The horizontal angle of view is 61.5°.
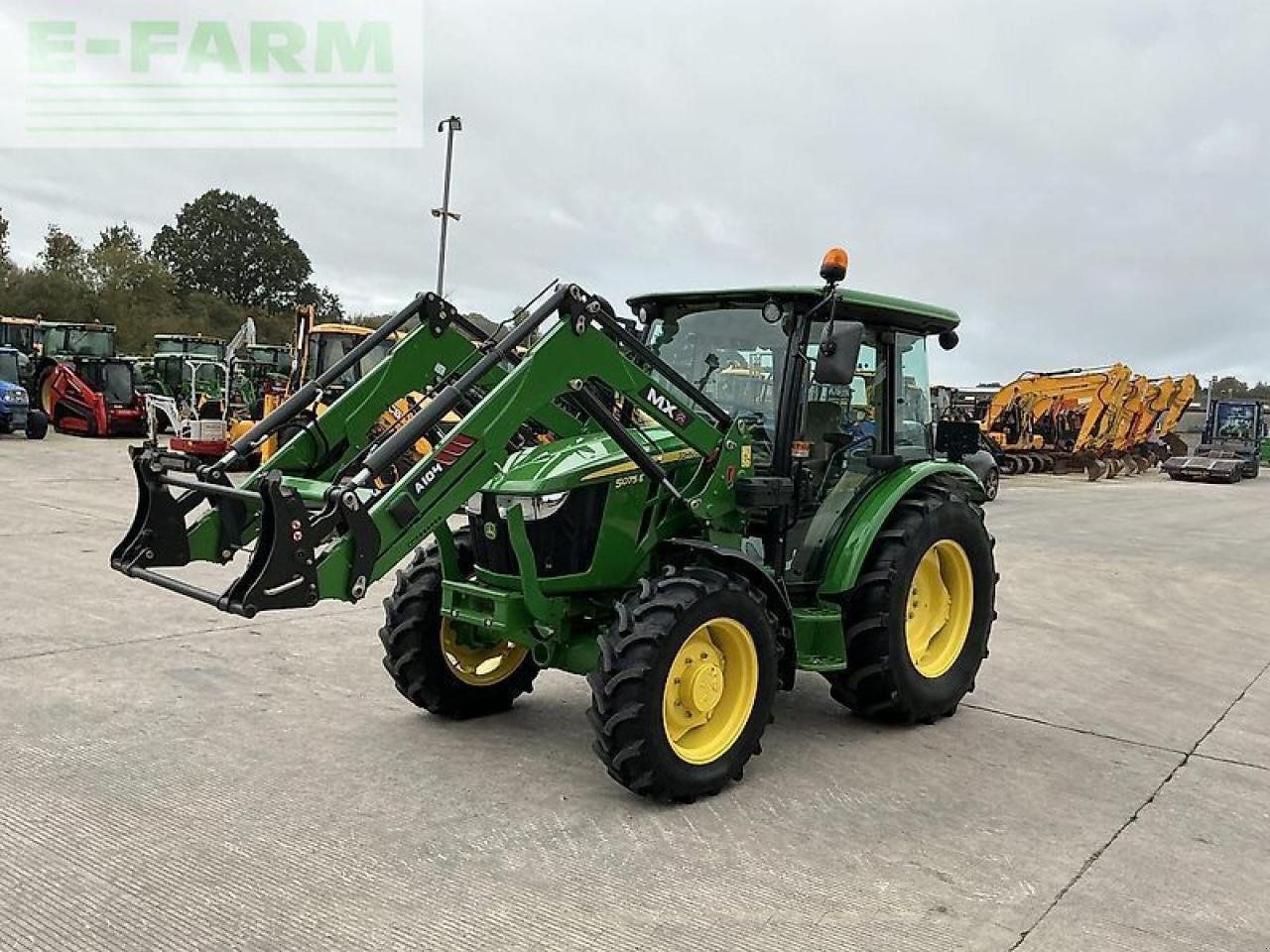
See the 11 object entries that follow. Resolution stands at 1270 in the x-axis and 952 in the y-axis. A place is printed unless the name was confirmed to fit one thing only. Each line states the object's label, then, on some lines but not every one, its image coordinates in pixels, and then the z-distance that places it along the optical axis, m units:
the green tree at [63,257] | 47.78
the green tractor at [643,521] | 3.99
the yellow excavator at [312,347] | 17.81
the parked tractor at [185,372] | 24.36
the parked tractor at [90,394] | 23.55
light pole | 23.35
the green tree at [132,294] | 46.94
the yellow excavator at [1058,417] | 28.52
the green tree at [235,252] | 72.62
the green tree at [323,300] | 69.12
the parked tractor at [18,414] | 21.09
